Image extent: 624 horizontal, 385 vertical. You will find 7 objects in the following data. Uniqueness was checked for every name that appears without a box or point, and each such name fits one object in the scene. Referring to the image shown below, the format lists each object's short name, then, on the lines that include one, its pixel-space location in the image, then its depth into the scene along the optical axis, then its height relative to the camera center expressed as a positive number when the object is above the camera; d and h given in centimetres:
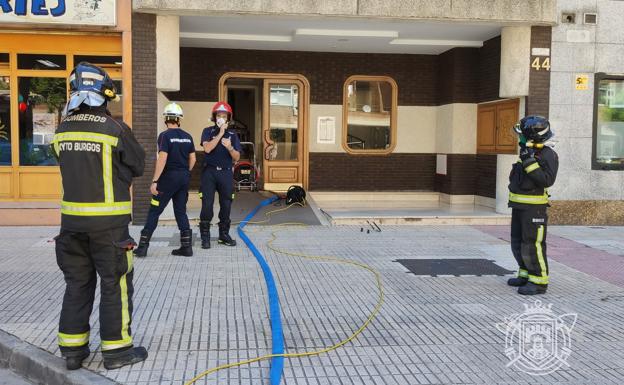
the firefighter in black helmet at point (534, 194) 640 -44
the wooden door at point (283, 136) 1421 +28
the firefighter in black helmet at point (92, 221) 425 -52
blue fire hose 427 -148
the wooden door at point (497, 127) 1198 +50
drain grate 756 -148
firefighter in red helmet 840 -23
